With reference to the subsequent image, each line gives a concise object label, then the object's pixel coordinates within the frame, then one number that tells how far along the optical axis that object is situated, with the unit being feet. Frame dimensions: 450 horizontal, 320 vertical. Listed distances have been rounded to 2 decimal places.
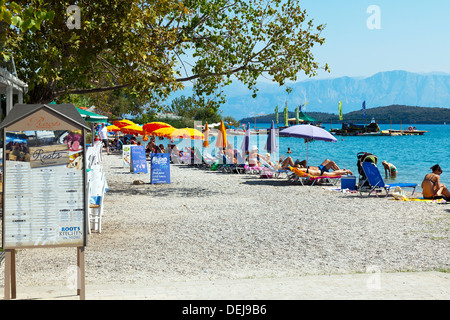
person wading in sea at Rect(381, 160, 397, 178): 79.68
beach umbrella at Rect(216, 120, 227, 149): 75.56
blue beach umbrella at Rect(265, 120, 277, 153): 70.38
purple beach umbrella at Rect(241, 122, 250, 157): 72.74
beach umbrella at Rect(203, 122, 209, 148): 89.68
